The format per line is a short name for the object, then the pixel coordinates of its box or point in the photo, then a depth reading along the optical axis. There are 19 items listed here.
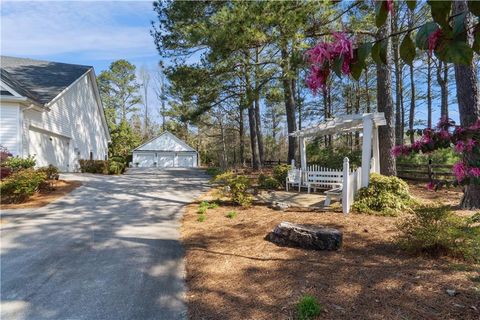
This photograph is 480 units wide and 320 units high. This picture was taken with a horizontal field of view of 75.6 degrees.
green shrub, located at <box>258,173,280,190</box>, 12.20
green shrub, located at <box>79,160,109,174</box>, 19.58
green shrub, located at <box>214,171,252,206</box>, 8.75
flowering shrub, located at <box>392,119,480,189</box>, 2.06
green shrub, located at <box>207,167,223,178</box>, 22.19
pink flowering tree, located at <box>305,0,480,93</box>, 1.18
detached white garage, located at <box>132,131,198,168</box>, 34.91
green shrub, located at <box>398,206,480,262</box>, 4.18
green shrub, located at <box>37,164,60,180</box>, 11.04
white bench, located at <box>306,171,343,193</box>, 10.13
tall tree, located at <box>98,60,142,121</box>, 41.53
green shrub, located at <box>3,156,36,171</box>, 10.43
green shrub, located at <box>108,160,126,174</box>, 19.89
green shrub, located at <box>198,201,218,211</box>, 8.57
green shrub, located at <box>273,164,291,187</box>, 12.40
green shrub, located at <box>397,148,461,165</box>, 14.47
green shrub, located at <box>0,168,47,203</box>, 8.91
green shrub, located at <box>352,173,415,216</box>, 7.20
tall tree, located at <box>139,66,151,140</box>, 44.20
